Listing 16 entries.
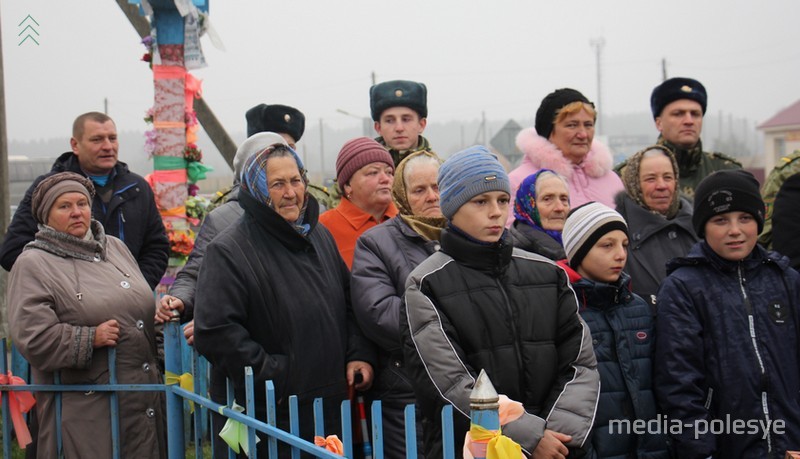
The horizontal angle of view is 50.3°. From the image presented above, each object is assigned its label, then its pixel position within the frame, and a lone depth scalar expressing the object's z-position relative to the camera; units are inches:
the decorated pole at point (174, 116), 263.1
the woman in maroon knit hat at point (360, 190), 169.8
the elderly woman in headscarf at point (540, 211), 161.8
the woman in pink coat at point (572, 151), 192.1
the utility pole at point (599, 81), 2089.1
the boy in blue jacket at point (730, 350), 132.3
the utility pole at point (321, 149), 2299.7
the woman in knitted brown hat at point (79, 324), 158.1
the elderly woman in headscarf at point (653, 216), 168.6
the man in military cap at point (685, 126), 207.6
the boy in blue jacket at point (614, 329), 130.0
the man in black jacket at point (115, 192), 208.8
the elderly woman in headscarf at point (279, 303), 129.7
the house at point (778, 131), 1252.5
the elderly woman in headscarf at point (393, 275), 141.1
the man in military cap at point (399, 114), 202.2
